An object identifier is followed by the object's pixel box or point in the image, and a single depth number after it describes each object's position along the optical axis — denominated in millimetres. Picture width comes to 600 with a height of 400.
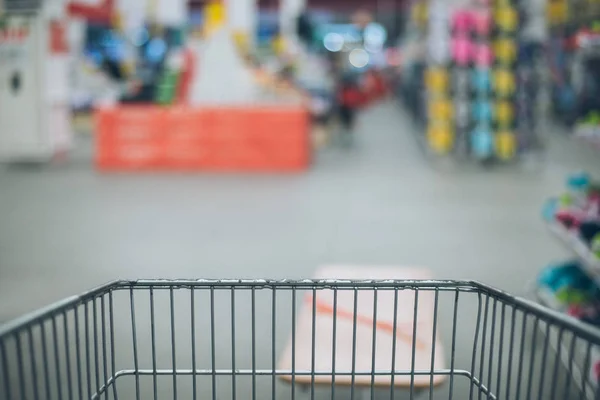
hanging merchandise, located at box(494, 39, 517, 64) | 9484
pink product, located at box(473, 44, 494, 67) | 9508
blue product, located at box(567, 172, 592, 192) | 4172
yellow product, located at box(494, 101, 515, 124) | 9609
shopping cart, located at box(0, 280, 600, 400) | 1556
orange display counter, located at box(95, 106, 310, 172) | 9258
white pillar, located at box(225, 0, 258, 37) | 14508
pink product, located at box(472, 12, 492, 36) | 9492
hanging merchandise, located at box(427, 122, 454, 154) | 9836
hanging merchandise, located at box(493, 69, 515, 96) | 9531
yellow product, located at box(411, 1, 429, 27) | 14072
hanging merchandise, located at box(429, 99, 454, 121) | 9781
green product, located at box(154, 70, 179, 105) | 12320
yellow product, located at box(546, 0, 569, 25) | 15090
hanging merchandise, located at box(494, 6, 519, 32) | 9469
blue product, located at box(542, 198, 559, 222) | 4223
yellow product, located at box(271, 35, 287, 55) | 19136
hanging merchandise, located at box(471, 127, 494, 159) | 9578
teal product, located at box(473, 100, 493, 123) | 9609
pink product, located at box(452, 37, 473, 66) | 9469
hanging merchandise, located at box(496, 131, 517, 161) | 9594
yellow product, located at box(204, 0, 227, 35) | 11466
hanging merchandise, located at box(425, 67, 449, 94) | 9828
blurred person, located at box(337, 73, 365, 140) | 11375
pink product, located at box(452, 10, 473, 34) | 9539
